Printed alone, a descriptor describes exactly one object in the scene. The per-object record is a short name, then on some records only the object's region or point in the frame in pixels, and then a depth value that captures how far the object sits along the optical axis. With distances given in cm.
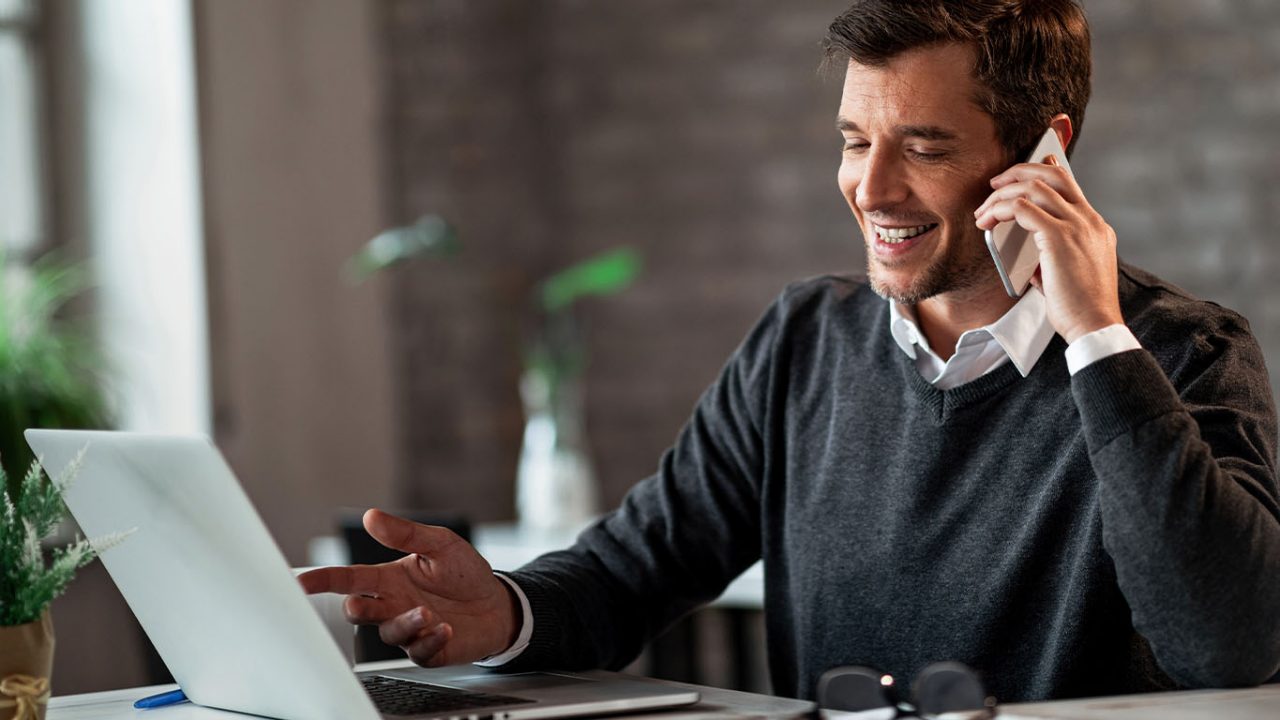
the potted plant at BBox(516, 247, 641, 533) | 380
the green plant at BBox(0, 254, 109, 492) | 312
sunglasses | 182
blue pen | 207
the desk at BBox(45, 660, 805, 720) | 192
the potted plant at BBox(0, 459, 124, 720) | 191
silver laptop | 183
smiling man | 200
